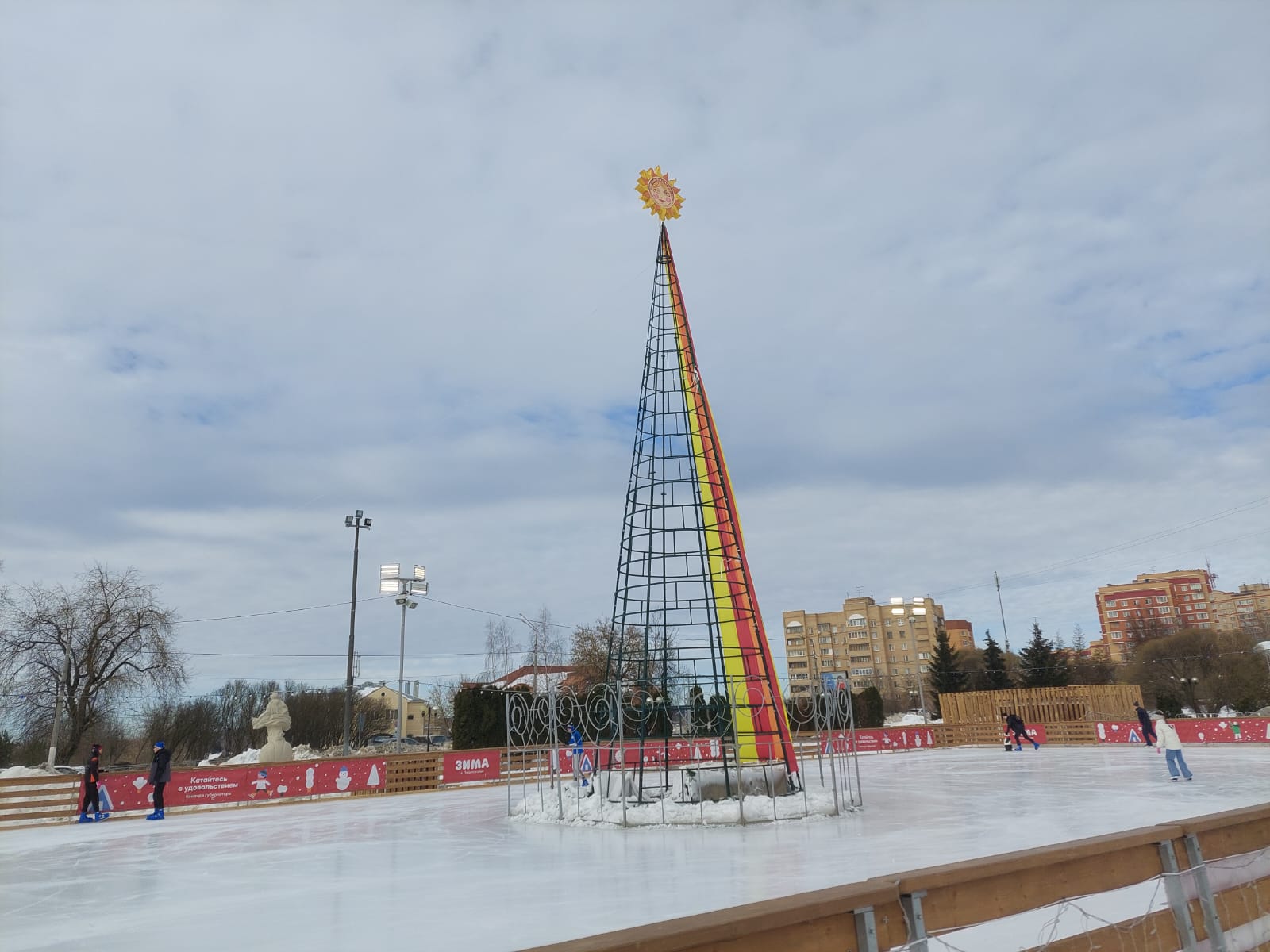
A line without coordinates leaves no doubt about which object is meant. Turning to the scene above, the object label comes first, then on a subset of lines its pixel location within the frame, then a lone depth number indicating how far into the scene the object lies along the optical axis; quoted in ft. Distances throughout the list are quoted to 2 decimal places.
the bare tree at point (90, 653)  114.32
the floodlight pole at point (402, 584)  104.78
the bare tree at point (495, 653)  217.15
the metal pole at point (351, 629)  92.94
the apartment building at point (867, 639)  387.75
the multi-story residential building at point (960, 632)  490.90
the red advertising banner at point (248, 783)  63.77
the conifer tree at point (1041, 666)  165.45
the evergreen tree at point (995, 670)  167.02
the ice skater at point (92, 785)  58.83
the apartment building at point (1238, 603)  466.29
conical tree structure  46.65
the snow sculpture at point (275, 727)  82.99
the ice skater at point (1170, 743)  53.72
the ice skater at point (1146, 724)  74.48
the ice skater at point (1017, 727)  95.71
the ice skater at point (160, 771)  58.29
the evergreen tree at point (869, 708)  137.49
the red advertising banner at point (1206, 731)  92.94
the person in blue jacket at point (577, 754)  51.90
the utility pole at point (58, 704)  103.20
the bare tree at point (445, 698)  211.20
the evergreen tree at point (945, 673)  166.81
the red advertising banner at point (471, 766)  83.56
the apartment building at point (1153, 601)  460.55
